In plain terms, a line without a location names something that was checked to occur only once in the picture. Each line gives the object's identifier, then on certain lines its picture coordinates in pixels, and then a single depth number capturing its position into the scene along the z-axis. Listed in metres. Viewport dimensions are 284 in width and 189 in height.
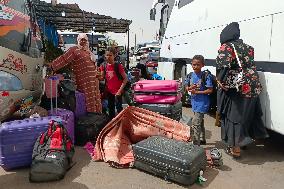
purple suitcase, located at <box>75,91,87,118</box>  5.48
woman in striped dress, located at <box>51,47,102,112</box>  5.43
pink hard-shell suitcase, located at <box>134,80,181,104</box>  5.34
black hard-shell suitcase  3.62
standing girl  5.60
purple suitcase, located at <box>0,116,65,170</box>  3.92
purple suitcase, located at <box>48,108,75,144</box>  4.80
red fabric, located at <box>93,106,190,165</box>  4.44
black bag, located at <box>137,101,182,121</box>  5.27
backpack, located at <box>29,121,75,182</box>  3.67
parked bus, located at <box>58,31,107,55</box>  21.67
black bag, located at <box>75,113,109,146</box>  5.12
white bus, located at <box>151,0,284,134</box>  4.24
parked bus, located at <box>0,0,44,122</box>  4.17
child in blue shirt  4.86
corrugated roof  10.50
